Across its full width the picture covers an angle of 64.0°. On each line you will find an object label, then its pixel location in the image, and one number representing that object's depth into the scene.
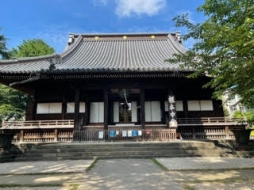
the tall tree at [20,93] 19.71
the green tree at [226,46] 3.29
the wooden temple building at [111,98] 10.33
